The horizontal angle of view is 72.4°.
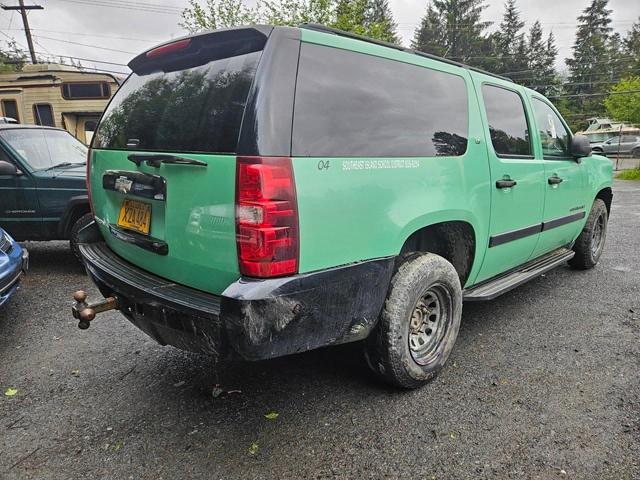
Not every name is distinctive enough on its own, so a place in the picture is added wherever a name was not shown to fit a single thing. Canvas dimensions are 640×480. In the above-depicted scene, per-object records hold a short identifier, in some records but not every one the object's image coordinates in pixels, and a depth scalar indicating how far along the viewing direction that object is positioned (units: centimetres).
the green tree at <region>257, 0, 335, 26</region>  1398
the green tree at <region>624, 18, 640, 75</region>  4903
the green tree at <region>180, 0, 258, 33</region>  1494
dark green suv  508
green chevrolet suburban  189
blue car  349
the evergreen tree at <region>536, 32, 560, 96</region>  5162
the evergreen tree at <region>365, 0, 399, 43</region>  4848
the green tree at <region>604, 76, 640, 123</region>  2352
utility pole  2419
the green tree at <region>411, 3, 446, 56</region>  4866
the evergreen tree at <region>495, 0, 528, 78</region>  5103
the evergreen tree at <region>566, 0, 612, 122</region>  5003
